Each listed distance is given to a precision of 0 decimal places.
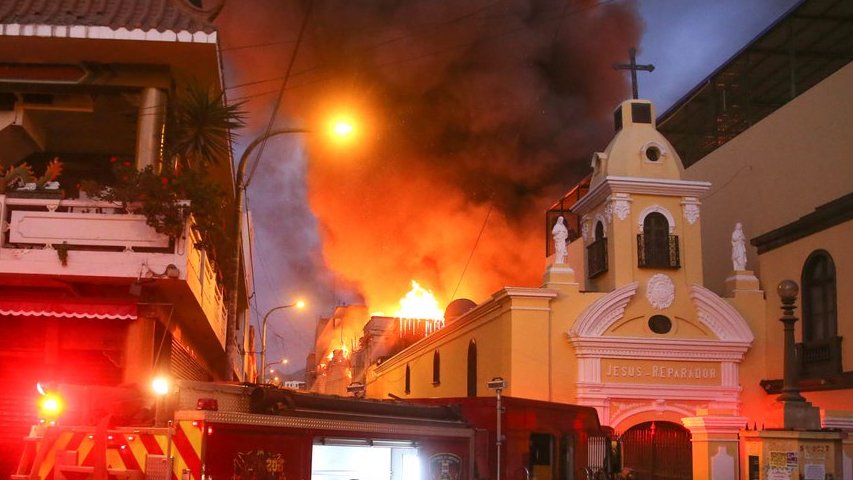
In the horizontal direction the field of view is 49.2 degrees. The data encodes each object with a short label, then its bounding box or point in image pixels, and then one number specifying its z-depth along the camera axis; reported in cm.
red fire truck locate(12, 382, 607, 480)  924
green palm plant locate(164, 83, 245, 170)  1550
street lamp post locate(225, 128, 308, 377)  1738
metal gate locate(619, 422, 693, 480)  2095
